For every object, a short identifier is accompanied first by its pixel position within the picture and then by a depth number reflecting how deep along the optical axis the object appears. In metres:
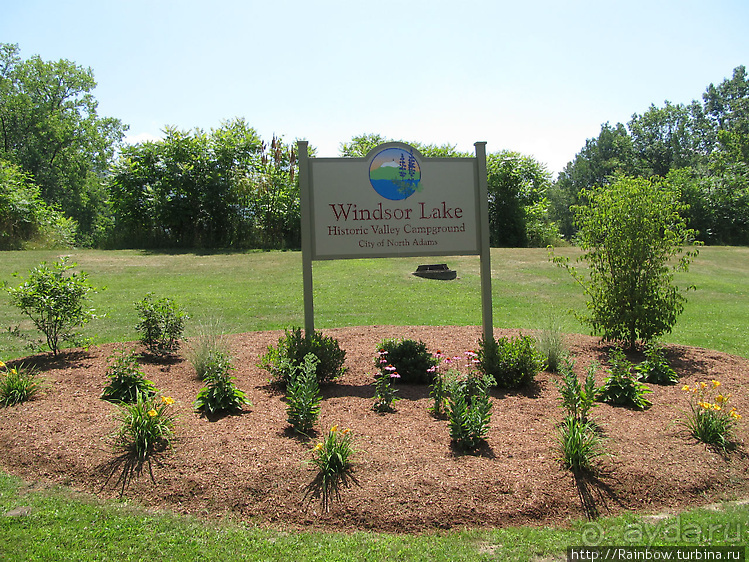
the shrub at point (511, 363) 6.28
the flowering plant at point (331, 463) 3.90
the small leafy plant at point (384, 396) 5.46
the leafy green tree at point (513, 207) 27.59
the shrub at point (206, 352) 5.59
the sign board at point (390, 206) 6.85
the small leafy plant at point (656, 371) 6.58
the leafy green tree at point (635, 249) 7.68
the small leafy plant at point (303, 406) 4.69
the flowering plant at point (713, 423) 4.74
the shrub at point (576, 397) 4.75
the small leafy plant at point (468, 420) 4.49
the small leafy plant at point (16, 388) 5.38
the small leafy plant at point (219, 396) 5.20
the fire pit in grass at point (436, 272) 16.58
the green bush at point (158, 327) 7.21
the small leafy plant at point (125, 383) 5.52
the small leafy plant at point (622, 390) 5.64
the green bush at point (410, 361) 6.48
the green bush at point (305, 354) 6.27
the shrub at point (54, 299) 6.53
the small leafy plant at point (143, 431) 4.34
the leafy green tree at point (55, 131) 40.91
